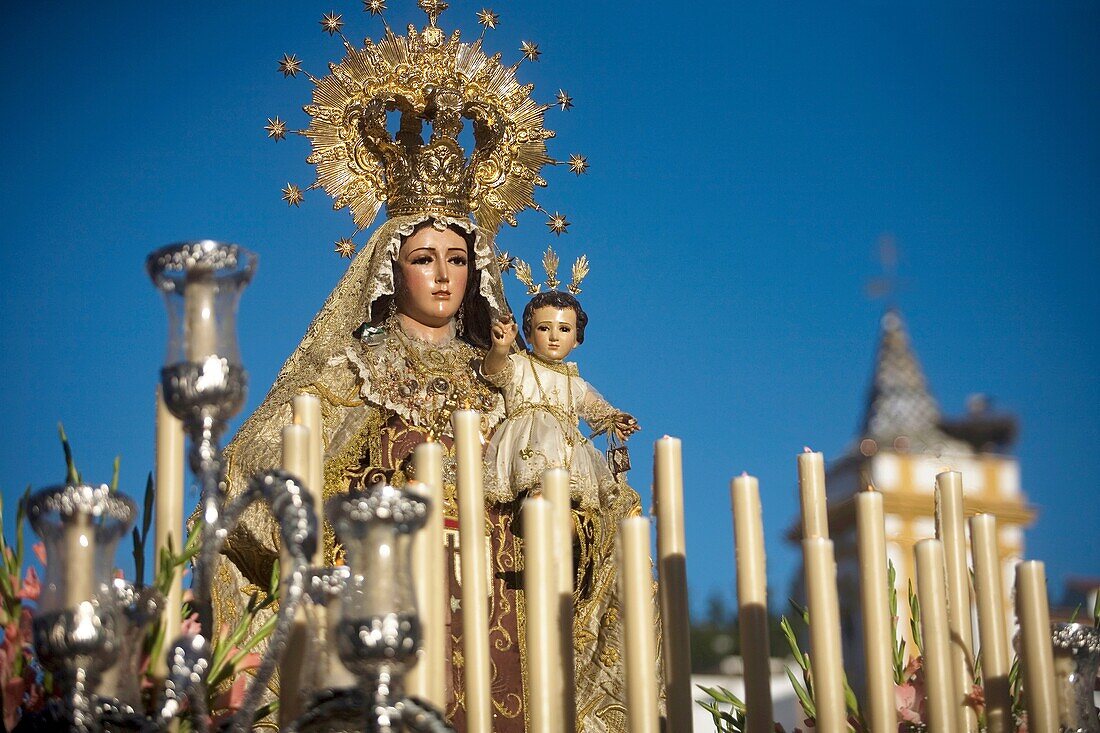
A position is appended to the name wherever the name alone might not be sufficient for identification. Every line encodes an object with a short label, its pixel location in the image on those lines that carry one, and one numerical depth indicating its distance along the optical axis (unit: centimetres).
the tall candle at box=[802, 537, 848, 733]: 239
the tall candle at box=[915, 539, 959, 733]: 243
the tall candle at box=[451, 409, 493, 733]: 243
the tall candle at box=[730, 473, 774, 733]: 242
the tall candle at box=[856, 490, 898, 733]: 246
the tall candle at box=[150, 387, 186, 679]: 240
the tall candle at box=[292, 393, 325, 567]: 244
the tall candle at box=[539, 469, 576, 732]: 243
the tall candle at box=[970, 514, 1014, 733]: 253
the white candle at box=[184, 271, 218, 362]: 220
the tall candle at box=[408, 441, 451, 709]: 228
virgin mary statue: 401
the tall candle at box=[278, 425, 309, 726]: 236
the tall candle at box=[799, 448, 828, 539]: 264
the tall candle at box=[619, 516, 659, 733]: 237
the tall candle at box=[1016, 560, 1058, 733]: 240
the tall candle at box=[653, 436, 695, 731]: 247
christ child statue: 397
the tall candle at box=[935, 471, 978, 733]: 269
